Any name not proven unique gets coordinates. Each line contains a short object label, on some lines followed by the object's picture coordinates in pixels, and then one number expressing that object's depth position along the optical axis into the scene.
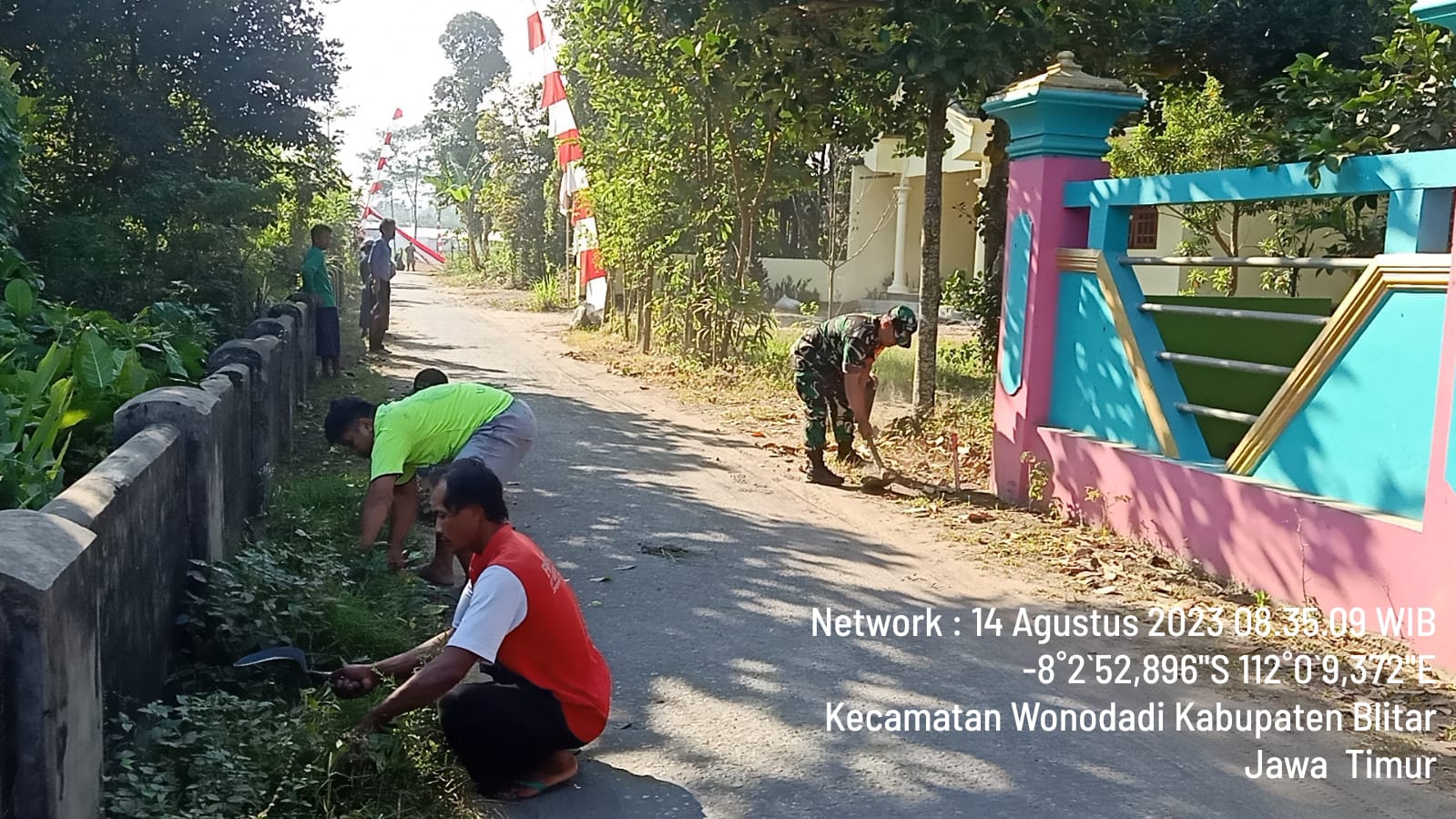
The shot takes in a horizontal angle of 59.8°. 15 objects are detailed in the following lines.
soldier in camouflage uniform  8.21
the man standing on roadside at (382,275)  15.55
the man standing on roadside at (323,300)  12.06
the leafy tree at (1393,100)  6.82
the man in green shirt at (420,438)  5.62
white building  24.91
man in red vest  3.76
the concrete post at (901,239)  24.77
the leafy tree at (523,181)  33.12
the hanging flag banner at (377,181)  41.88
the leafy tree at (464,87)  57.47
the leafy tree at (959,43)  8.40
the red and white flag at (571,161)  19.33
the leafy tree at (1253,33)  9.51
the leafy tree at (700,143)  10.68
